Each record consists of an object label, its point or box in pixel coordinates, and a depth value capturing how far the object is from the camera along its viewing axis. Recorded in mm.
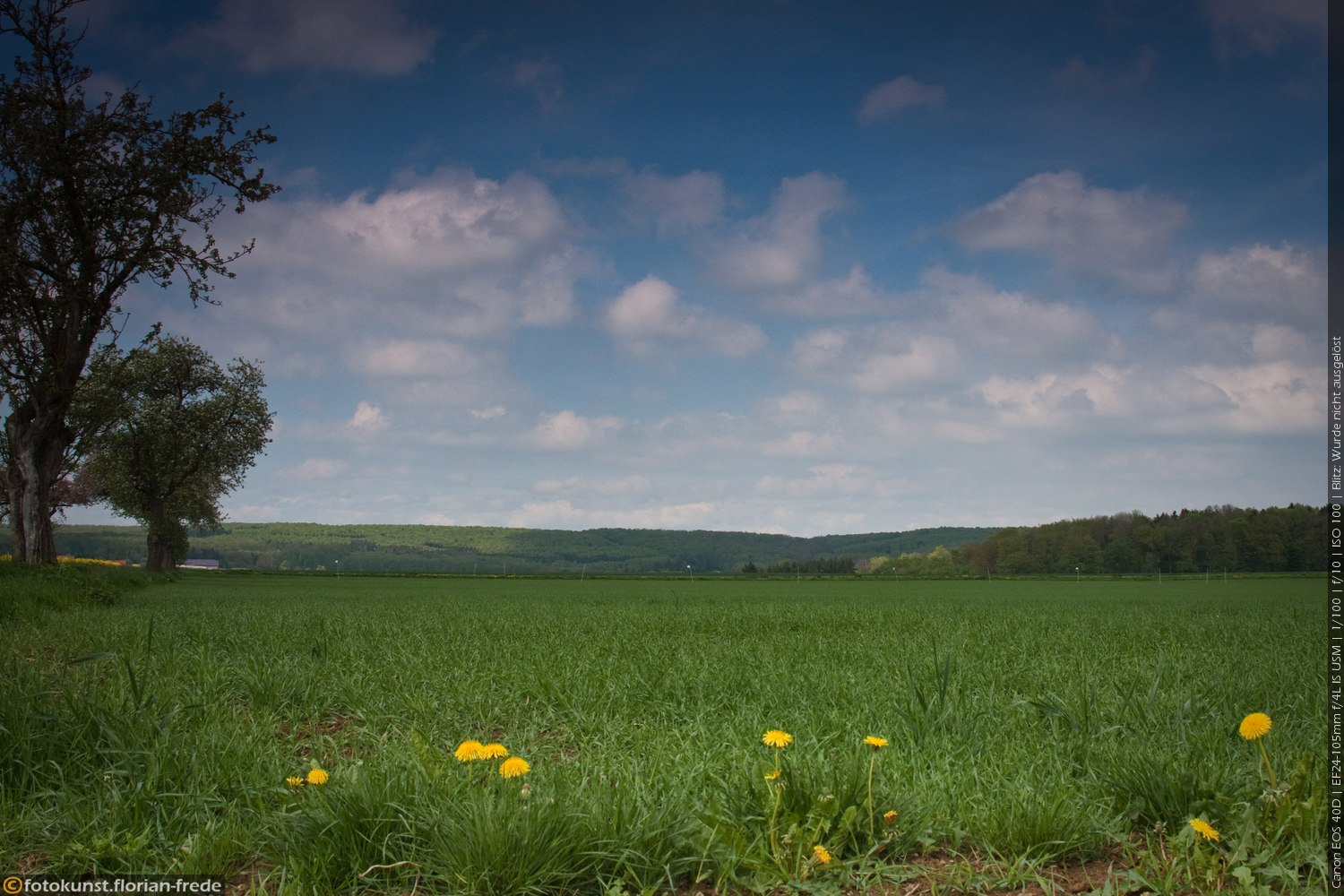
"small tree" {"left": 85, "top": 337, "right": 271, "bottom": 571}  43156
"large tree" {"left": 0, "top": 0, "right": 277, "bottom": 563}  18672
